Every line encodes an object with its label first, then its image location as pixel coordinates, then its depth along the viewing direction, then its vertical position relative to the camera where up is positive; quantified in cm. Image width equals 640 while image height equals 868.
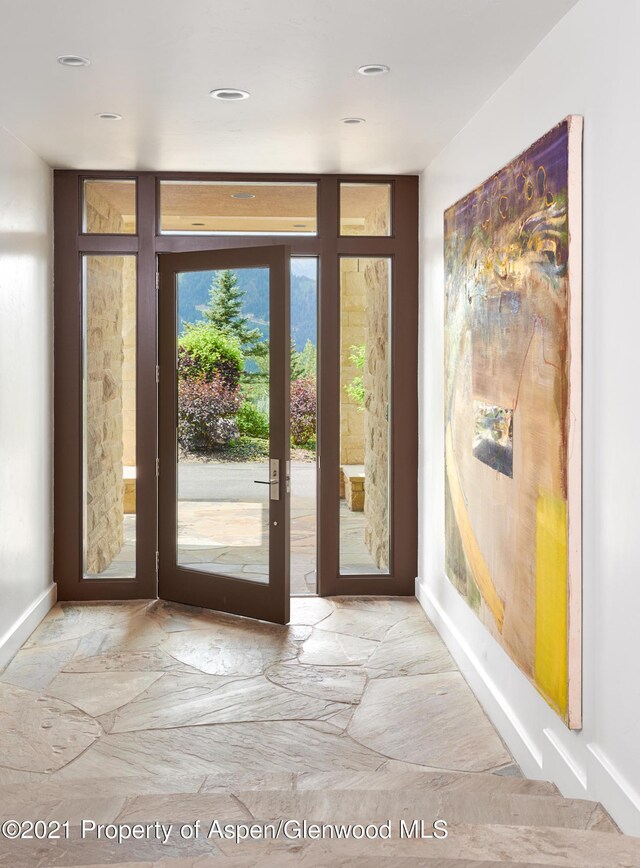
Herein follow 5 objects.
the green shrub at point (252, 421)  518 -16
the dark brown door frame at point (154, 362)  548 +16
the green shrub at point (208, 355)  525 +24
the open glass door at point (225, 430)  509 -22
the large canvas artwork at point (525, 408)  276 -5
